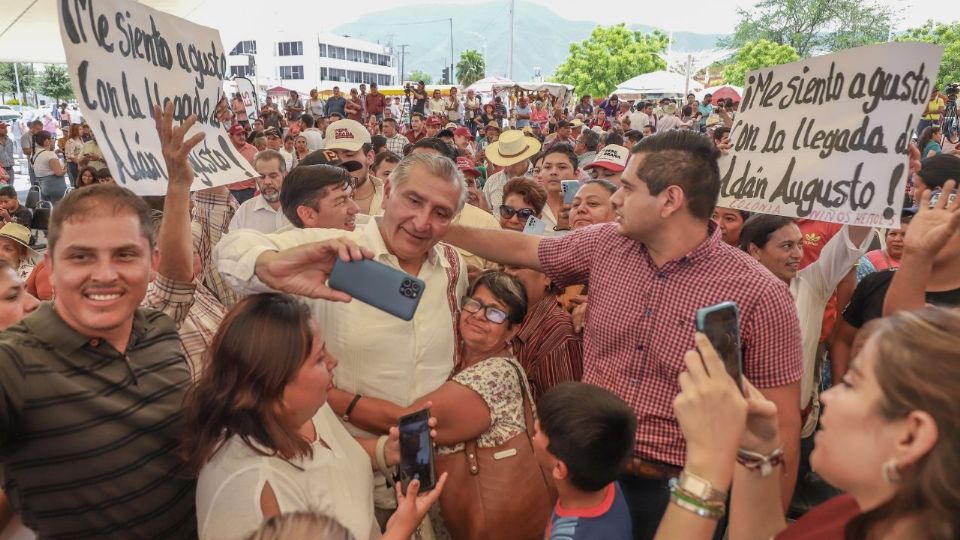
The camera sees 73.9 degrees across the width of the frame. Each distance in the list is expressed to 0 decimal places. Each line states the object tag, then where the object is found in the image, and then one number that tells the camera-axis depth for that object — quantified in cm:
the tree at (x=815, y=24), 5659
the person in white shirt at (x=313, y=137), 1157
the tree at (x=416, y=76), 13299
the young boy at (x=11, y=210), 664
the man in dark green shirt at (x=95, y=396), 165
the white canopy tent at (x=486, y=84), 3541
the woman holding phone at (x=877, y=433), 112
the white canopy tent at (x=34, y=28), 704
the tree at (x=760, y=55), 5356
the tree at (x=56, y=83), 4591
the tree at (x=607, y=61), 6450
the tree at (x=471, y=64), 8822
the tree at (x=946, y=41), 3929
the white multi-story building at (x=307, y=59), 9406
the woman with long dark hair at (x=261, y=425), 166
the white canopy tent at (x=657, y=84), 3047
